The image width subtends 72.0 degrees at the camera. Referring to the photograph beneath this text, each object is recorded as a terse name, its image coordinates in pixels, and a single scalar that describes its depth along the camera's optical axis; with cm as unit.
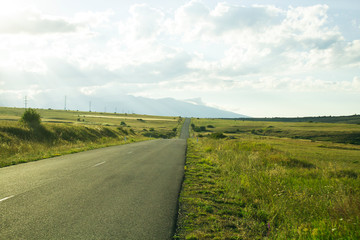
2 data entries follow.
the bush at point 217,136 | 4572
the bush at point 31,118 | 2744
